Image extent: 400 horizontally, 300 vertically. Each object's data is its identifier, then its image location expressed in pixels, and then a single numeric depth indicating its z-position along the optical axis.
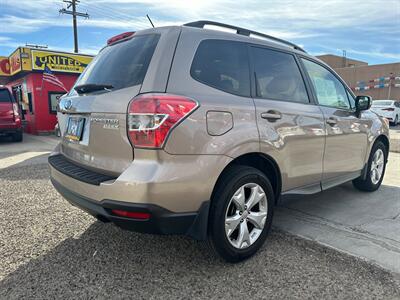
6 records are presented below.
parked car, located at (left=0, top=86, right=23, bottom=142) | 11.36
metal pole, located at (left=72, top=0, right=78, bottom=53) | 27.02
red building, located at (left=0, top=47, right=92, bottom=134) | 14.03
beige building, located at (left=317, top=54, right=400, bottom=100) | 23.83
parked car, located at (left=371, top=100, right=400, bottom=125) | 17.95
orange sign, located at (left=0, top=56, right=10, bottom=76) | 17.22
